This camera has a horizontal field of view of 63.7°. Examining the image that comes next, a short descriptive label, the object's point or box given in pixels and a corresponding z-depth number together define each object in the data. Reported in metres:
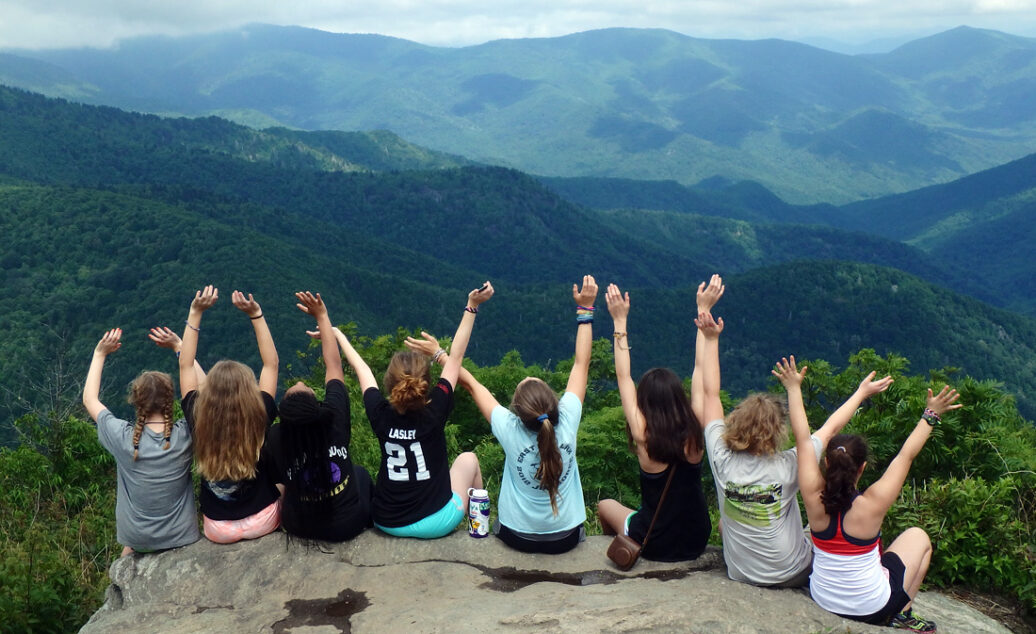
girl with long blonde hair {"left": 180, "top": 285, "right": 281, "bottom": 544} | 6.65
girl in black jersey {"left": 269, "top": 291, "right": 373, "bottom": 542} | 6.84
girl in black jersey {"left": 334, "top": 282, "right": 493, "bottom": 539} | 6.90
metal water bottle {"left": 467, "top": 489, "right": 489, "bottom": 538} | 7.46
